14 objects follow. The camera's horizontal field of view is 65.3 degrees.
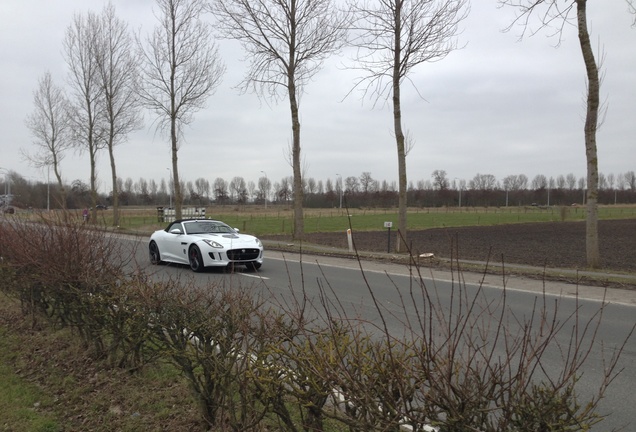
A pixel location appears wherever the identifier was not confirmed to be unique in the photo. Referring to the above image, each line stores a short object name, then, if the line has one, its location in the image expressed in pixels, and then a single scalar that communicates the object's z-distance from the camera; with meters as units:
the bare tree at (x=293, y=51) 21.48
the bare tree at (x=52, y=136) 39.31
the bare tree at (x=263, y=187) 127.85
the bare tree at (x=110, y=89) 33.19
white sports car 12.58
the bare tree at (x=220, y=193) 121.89
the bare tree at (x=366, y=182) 122.90
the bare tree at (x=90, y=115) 33.31
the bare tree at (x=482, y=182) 145.96
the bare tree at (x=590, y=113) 13.09
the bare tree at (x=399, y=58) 17.28
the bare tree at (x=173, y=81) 26.38
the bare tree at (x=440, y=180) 138.73
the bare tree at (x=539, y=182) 154.25
